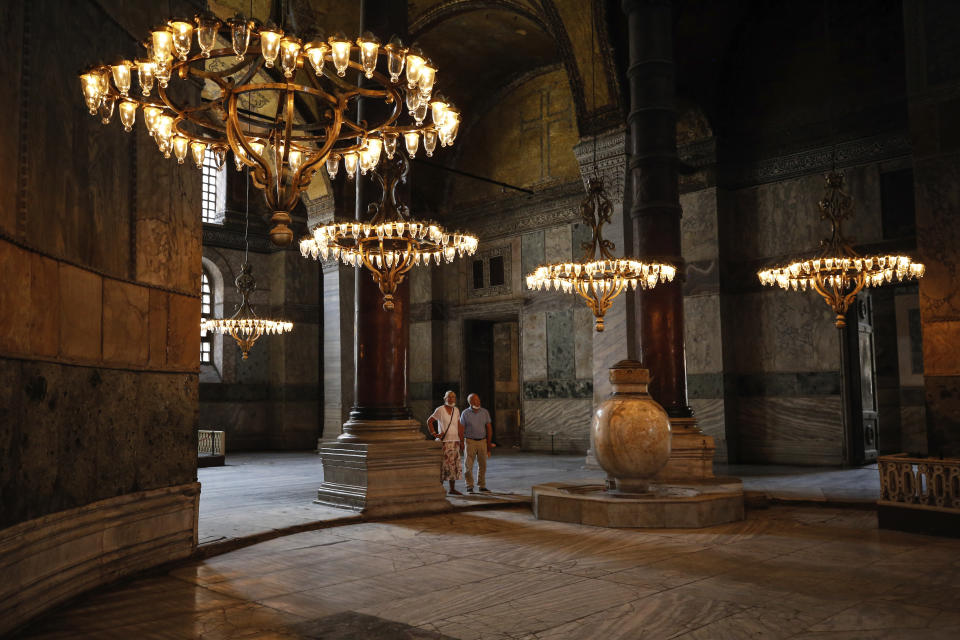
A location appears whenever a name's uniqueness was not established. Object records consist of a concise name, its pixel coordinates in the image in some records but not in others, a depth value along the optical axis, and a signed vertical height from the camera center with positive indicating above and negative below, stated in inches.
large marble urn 304.7 -16.0
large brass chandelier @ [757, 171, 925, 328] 405.7 +60.9
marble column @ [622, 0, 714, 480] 425.1 +105.0
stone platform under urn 297.6 -37.1
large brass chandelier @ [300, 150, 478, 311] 344.2 +69.3
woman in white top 385.4 -20.2
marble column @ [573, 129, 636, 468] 522.9 +100.2
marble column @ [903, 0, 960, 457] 321.1 +77.6
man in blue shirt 394.3 -21.2
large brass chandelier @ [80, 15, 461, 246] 185.9 +76.2
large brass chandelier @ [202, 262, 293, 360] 620.7 +55.9
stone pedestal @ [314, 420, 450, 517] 330.6 -32.4
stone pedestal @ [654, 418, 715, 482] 399.2 -34.5
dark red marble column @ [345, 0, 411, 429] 352.7 +26.0
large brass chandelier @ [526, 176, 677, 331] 415.8 +62.9
